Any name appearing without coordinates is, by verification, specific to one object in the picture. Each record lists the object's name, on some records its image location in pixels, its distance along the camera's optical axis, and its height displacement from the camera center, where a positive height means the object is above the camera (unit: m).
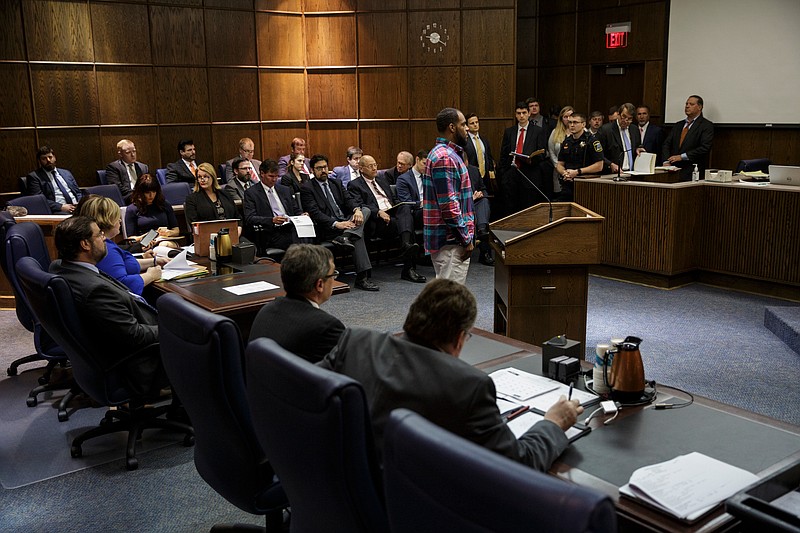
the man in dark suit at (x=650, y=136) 9.30 -0.23
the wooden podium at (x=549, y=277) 4.35 -0.91
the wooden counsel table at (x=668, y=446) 1.71 -0.86
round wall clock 9.46 +1.00
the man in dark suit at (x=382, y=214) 7.36 -0.90
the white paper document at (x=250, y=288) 3.85 -0.83
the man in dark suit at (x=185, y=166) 8.48 -0.47
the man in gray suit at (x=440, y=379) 1.80 -0.62
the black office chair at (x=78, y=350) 3.31 -0.99
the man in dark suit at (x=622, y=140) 8.90 -0.26
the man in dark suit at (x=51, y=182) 7.75 -0.57
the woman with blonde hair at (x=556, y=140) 9.02 -0.26
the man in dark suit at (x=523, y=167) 8.90 -0.57
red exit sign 10.21 +1.03
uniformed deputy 7.93 -0.35
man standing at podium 4.59 -0.50
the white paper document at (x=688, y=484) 1.70 -0.84
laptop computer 6.30 -0.49
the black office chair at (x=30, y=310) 4.19 -1.07
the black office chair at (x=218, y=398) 2.27 -0.83
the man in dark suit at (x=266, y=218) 6.76 -0.83
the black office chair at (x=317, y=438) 1.68 -0.72
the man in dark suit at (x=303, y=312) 2.57 -0.64
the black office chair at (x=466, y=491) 1.13 -0.58
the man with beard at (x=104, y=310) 3.40 -0.82
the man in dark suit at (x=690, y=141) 8.54 -0.28
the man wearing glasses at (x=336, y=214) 7.05 -0.87
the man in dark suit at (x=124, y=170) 8.18 -0.48
